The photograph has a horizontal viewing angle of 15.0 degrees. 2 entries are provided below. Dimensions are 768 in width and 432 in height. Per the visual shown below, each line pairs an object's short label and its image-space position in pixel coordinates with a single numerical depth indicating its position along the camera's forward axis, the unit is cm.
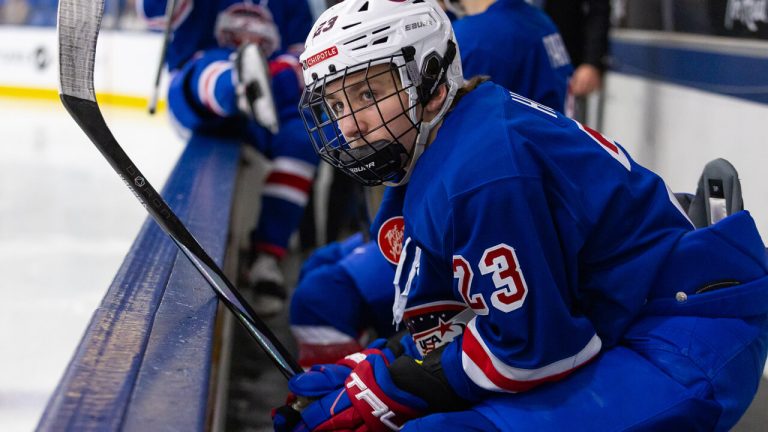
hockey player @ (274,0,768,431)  460
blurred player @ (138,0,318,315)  664
